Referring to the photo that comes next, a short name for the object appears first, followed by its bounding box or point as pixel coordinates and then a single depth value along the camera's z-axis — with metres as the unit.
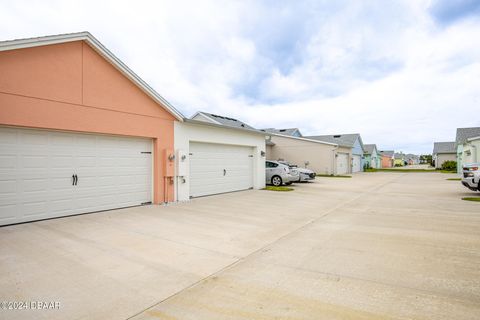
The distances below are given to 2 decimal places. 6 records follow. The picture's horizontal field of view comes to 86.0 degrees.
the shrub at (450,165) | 34.32
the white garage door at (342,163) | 27.06
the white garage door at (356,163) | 33.35
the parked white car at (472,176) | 10.67
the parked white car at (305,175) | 16.89
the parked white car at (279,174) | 15.16
